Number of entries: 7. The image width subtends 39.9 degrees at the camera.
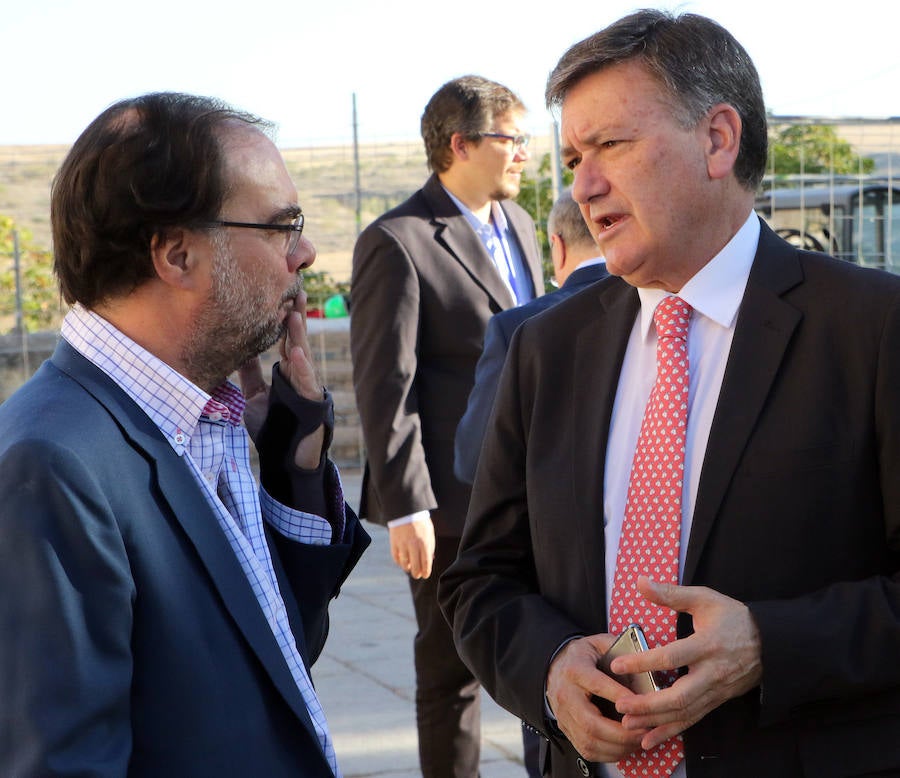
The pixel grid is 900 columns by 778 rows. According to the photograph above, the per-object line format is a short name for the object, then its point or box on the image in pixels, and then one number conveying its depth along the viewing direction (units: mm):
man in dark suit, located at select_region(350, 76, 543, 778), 4039
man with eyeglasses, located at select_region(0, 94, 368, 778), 1679
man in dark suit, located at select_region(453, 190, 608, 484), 3580
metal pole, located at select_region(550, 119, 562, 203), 8336
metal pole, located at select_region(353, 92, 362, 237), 10852
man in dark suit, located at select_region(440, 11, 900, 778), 1935
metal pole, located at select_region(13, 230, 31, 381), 11961
